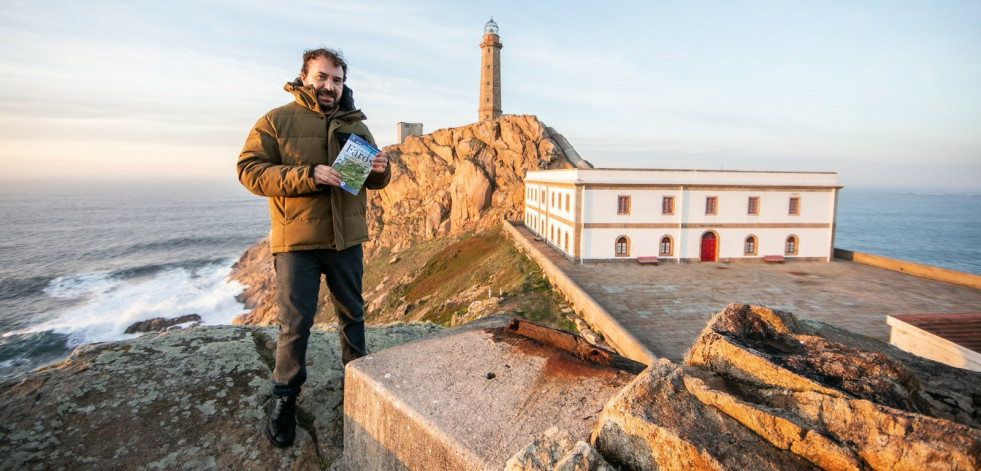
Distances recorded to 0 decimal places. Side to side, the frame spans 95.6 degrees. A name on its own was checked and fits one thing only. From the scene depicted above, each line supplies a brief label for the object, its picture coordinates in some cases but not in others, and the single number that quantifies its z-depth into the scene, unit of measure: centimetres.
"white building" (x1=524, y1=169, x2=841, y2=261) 2378
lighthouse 5562
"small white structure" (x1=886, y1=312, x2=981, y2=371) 609
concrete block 219
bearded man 302
